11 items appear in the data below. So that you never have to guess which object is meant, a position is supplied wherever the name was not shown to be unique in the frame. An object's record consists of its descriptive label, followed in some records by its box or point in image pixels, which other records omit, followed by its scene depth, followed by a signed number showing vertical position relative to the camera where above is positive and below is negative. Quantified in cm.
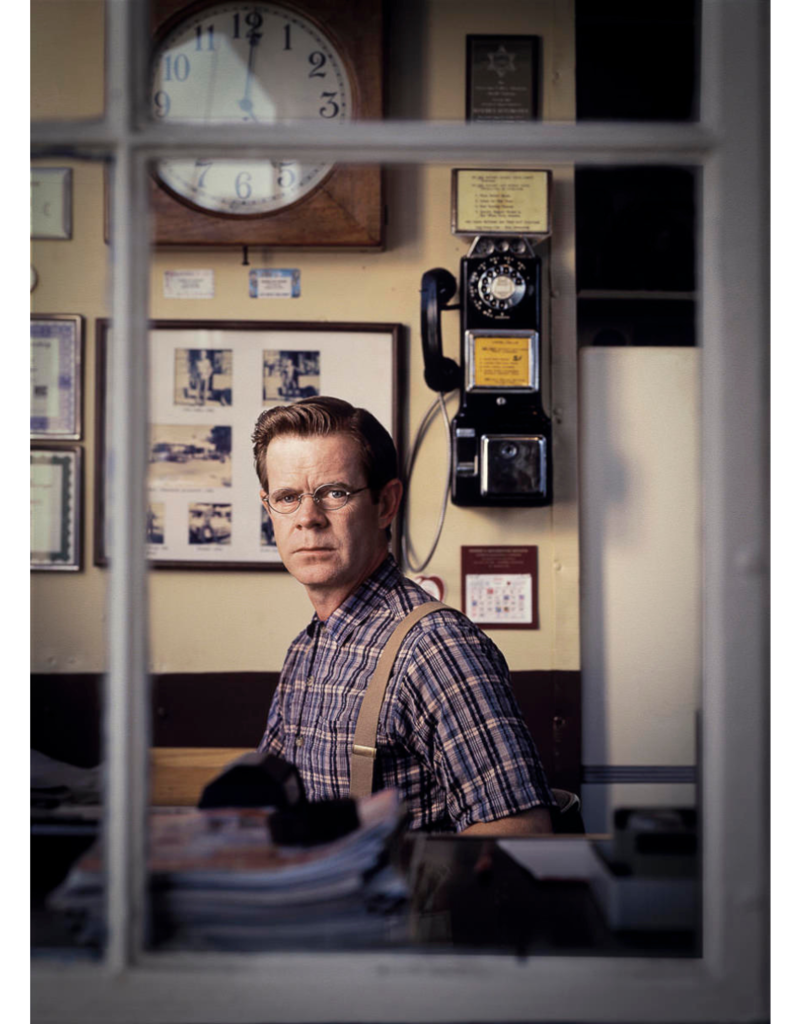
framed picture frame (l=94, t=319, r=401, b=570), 254 +32
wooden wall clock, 242 +119
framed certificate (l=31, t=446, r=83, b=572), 252 +1
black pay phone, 244 +39
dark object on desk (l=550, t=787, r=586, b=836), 150 -57
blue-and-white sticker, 254 +67
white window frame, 83 -13
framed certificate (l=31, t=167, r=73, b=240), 252 +92
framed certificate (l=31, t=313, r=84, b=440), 251 +40
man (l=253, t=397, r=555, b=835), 142 -29
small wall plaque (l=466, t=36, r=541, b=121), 249 +127
